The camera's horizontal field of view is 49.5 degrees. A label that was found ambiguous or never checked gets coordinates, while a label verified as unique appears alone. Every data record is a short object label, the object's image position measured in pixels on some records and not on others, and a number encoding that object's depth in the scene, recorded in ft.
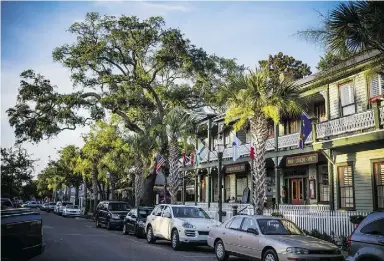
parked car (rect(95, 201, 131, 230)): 83.05
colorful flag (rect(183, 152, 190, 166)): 100.16
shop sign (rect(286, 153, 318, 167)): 71.00
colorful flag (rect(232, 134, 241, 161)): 79.10
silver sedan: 32.32
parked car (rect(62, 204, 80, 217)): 149.92
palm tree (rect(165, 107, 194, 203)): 82.79
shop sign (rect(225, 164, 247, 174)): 90.00
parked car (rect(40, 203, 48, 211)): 223.55
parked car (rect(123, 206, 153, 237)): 65.43
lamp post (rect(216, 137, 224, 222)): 64.33
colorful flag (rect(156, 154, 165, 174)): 96.98
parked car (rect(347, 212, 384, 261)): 25.53
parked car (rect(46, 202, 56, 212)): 216.54
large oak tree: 100.07
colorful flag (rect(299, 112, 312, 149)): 67.82
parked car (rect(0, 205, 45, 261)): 27.91
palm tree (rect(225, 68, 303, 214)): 59.16
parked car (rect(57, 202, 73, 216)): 160.82
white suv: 48.93
